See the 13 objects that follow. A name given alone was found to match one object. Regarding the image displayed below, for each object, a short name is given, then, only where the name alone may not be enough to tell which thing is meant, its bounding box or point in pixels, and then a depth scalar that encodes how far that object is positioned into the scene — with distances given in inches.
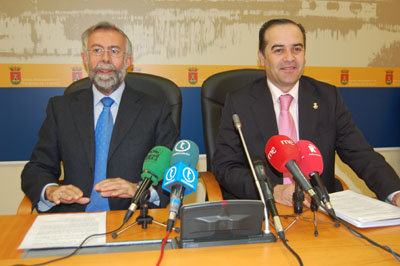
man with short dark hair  85.0
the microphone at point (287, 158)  44.5
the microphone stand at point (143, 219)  54.1
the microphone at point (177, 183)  43.9
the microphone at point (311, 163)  48.7
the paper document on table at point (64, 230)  48.3
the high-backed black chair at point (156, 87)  95.1
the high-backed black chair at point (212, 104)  95.1
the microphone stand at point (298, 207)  54.6
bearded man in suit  82.4
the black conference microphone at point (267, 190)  42.6
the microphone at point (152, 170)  47.5
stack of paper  53.2
